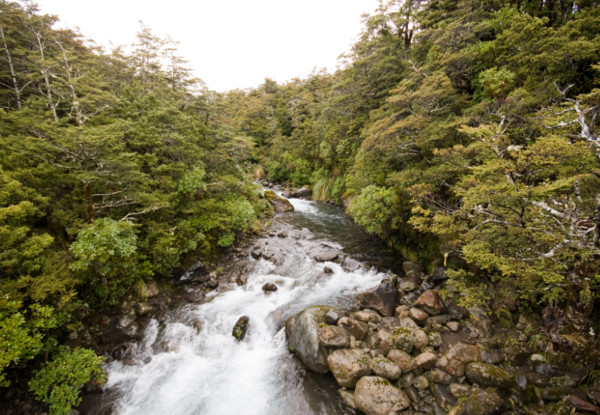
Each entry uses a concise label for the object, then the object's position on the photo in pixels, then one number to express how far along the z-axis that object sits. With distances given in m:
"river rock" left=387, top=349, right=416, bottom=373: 6.51
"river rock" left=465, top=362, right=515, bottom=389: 5.77
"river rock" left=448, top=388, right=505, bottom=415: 5.27
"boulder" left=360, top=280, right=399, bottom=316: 8.84
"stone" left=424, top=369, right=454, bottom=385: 6.15
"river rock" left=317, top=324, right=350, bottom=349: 7.16
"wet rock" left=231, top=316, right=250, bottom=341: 8.38
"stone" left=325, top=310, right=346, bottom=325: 8.01
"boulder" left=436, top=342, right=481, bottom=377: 6.30
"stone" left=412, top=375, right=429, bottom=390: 6.13
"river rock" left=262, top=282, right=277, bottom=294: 10.71
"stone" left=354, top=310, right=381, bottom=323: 8.39
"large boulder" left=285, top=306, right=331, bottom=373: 7.03
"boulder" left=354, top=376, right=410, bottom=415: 5.67
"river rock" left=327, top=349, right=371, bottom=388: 6.45
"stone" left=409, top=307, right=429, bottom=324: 8.02
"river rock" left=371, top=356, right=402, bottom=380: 6.32
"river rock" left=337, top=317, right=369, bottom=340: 7.64
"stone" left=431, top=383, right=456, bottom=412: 5.66
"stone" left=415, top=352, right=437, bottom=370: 6.51
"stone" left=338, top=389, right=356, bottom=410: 6.09
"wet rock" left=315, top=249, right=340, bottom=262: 13.21
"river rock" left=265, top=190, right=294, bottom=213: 23.12
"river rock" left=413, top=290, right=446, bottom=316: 8.27
